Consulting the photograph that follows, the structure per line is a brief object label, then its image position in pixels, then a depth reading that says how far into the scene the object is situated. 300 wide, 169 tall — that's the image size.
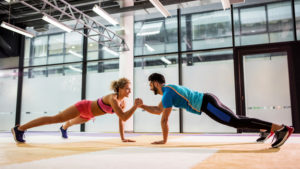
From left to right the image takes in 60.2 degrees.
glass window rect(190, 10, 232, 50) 8.19
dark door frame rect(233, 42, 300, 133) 7.20
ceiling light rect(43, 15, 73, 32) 7.05
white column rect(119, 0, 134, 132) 8.64
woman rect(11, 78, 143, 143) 3.29
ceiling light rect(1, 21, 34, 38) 7.70
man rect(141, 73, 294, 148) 2.73
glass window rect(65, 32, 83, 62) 9.86
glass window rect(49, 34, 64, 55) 10.26
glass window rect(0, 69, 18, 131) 10.39
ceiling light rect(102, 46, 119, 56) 9.47
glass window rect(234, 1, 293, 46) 7.67
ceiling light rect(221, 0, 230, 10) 6.29
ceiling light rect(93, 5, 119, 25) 6.74
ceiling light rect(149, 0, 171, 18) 6.54
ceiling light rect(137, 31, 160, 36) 9.07
